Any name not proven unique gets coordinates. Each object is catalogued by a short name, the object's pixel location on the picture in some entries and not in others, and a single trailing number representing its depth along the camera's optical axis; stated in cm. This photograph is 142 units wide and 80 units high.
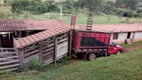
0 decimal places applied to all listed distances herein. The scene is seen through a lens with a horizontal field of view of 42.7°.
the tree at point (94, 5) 6112
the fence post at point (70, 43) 1435
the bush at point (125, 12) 6166
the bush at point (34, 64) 1149
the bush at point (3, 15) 3120
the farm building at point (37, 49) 1123
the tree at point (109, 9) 6698
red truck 1462
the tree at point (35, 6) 5488
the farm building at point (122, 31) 2376
